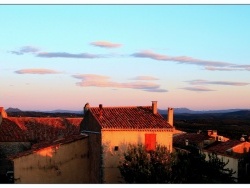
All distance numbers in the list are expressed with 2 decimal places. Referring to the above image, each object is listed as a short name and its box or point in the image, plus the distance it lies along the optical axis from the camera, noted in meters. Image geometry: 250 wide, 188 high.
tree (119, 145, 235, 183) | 30.11
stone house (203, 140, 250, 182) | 43.66
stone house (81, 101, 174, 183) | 32.91
